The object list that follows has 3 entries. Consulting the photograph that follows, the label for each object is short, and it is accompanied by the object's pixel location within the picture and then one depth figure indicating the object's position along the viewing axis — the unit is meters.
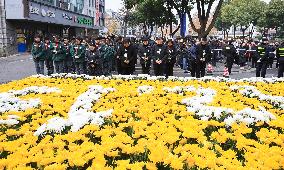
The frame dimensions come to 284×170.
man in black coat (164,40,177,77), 15.44
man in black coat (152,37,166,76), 15.32
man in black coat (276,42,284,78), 17.69
